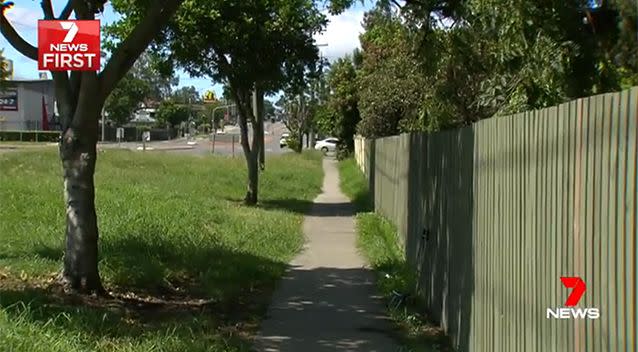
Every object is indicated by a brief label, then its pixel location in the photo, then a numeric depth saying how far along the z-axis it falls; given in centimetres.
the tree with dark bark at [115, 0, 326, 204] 1848
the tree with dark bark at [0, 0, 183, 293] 789
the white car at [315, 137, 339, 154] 7643
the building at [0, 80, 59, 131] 9781
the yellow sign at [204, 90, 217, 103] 7575
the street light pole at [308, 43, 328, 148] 8131
